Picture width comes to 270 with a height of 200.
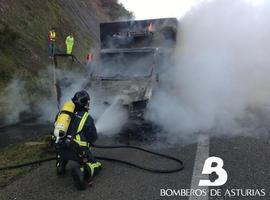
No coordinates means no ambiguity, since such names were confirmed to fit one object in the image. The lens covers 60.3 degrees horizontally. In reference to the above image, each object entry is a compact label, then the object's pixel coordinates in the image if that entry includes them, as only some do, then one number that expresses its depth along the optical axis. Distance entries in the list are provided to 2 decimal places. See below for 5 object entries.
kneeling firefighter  3.51
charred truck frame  5.71
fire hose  3.83
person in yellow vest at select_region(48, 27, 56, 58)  12.30
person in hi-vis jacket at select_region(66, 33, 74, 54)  12.16
